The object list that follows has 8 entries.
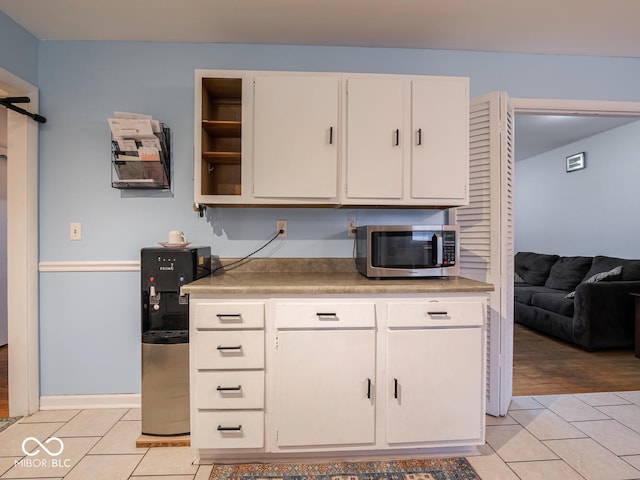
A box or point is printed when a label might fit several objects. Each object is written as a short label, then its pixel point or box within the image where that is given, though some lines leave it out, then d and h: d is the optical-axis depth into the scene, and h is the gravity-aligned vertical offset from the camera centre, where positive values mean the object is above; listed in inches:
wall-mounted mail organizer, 80.3 +20.4
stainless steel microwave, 72.4 -2.3
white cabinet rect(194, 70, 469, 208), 74.1 +22.5
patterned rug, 62.7 -44.7
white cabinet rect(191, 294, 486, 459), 63.6 -26.6
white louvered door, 80.9 +3.6
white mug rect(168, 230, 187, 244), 77.2 +0.2
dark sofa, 127.0 -26.1
